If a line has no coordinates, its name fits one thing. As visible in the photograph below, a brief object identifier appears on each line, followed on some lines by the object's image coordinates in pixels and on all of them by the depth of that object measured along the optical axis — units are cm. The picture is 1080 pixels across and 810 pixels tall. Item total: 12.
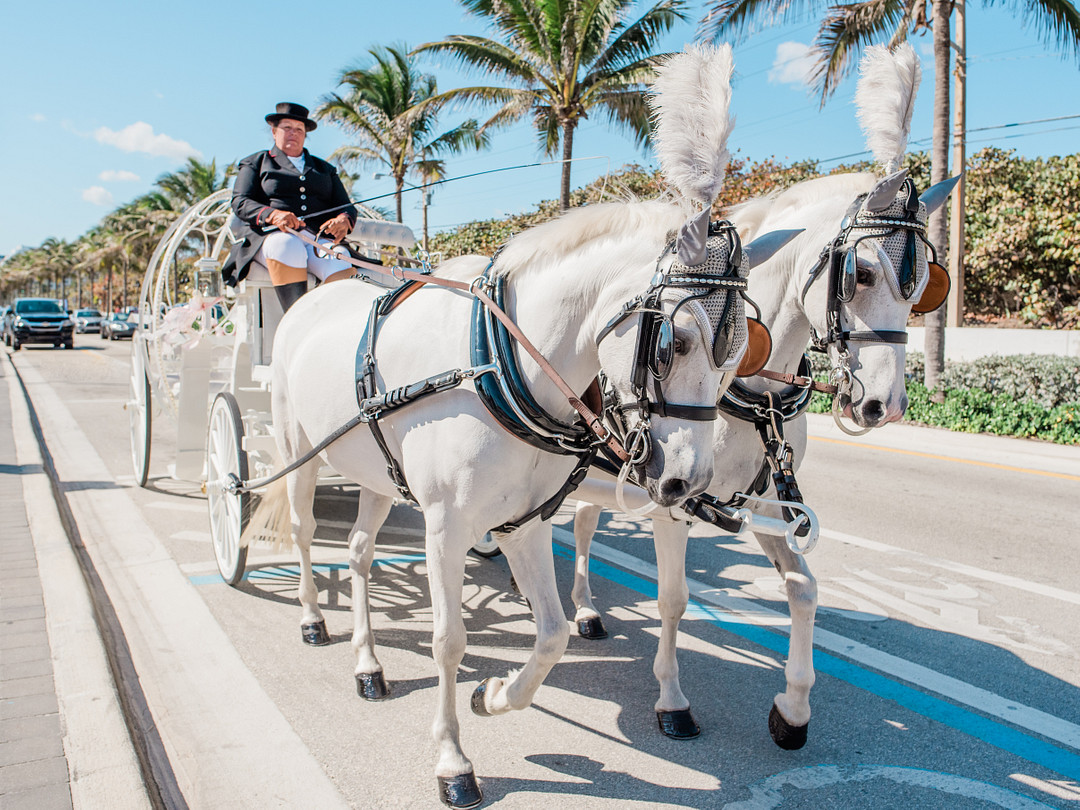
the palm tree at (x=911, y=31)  1158
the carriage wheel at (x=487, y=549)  536
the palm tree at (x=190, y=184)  4550
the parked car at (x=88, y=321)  5528
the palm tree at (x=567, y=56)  1571
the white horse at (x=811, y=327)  286
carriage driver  484
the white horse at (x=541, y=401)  227
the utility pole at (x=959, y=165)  1331
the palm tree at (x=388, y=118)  2394
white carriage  501
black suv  3138
